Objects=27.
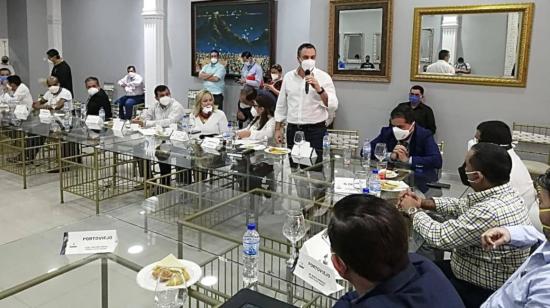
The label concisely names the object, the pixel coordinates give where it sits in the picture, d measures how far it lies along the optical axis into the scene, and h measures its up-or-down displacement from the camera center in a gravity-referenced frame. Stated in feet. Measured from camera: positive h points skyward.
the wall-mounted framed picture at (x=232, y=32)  24.56 +2.84
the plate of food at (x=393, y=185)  8.92 -1.87
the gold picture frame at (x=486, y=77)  15.79 +1.51
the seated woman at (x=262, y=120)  14.10 -1.08
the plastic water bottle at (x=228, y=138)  13.22 -1.53
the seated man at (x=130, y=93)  29.63 -0.72
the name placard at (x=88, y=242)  6.69 -2.32
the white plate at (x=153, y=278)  5.21 -2.22
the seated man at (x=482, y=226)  5.97 -1.79
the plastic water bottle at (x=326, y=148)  12.09 -1.63
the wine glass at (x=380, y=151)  10.61 -1.43
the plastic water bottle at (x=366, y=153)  11.32 -1.59
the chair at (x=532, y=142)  15.93 -1.76
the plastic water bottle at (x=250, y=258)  5.57 -2.06
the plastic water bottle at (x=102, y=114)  17.76 -1.23
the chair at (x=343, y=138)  15.83 -1.80
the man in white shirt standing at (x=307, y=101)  13.41 -0.44
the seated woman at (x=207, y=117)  15.40 -1.11
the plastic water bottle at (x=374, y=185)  8.63 -1.82
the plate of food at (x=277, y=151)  12.27 -1.72
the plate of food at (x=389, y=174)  9.78 -1.80
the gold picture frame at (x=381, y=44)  18.25 +1.78
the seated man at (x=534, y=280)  4.02 -1.70
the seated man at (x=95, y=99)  19.22 -0.71
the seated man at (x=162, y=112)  16.47 -1.06
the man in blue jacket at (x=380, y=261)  3.46 -1.30
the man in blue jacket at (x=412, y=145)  11.03 -1.38
